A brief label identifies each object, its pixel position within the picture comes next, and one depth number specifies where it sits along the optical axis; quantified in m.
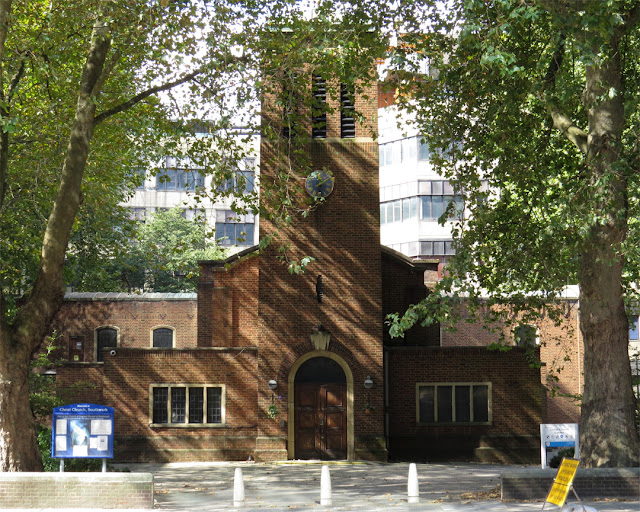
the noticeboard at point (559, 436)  18.75
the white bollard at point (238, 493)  16.67
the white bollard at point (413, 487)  17.14
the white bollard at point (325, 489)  16.83
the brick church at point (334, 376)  27.02
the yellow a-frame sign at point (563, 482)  14.05
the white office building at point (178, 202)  74.19
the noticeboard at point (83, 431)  17.73
